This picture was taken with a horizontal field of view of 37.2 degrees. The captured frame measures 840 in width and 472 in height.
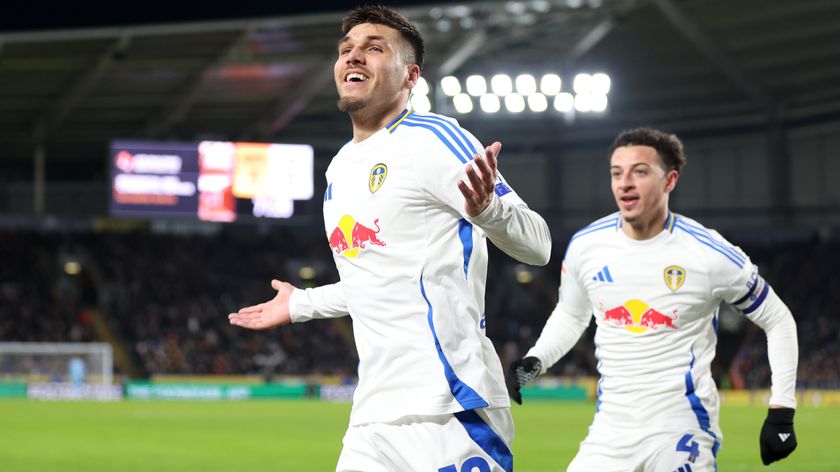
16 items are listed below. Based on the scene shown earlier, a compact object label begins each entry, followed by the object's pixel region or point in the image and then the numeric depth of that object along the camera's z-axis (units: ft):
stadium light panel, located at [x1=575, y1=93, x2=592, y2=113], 116.47
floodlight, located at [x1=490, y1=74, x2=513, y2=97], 117.08
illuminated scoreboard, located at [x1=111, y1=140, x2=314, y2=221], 108.68
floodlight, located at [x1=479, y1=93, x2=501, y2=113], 116.57
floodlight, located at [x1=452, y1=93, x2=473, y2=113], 116.98
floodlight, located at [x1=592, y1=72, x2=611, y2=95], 115.34
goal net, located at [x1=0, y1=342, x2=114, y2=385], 110.11
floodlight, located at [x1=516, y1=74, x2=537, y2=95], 117.91
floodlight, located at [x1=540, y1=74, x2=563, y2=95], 116.78
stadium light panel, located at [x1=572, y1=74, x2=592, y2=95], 115.96
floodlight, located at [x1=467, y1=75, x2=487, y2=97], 116.26
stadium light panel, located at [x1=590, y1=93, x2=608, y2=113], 115.85
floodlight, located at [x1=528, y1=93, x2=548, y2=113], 117.91
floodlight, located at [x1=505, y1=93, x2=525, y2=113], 117.91
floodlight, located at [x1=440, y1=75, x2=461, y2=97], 116.06
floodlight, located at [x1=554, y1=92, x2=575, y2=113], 116.47
